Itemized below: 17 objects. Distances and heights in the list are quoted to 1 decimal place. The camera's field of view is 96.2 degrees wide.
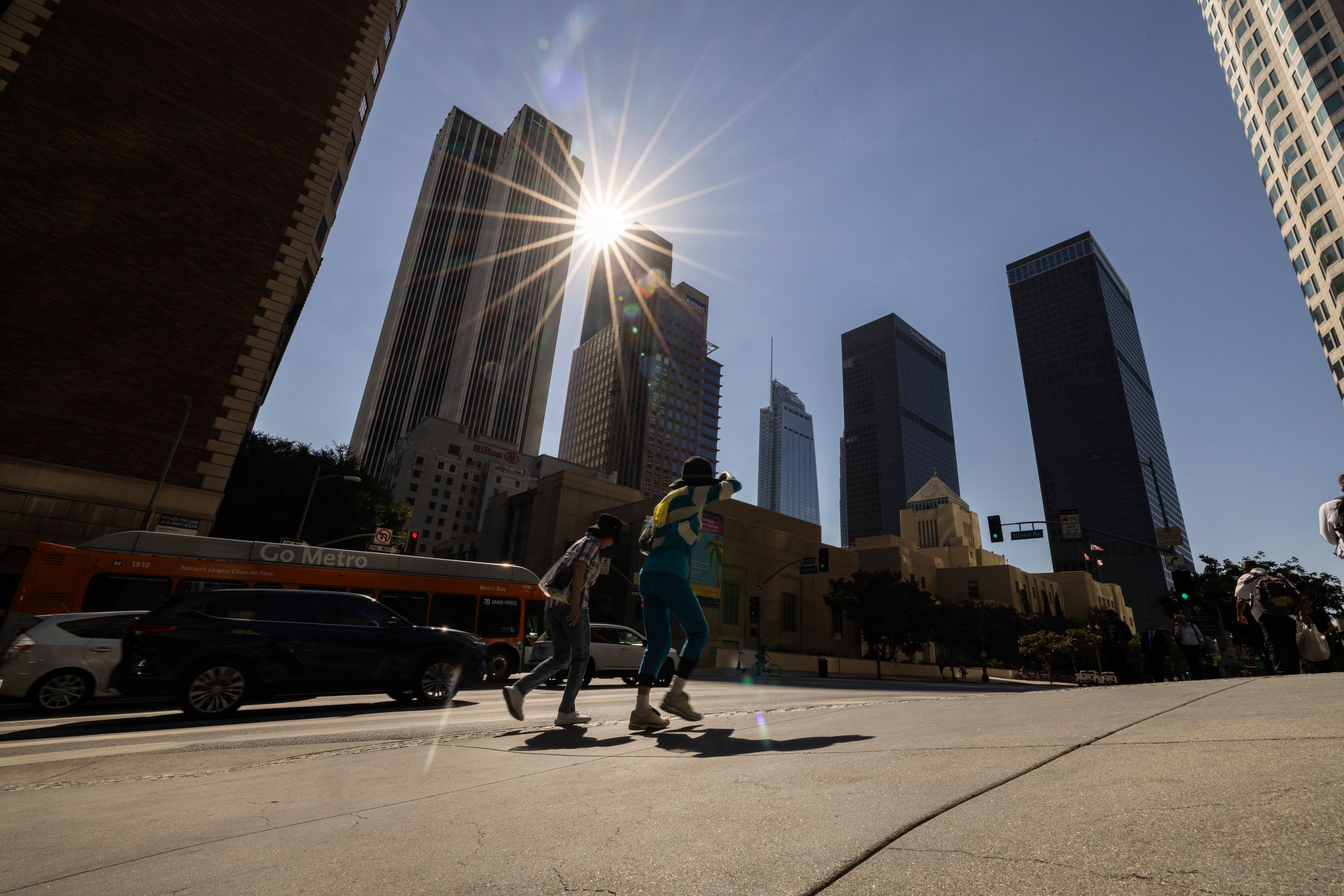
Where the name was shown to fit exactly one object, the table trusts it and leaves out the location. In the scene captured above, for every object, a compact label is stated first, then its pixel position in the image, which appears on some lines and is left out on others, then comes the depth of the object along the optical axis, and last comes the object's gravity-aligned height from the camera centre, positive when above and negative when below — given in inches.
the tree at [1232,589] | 1235.9 +207.6
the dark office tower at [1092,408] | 5413.4 +2584.0
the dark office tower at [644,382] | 5064.0 +2330.6
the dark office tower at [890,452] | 7303.2 +2570.2
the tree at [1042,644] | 2186.3 +120.1
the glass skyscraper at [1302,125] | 1867.6 +1800.2
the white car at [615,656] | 581.0 -7.4
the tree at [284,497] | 1155.9 +244.0
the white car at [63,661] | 314.7 -26.0
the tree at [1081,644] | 2111.2 +123.7
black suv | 281.9 -12.1
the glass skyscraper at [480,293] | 5201.8 +3022.6
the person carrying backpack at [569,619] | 201.2 +8.5
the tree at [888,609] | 1891.0 +175.3
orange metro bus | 493.4 +40.6
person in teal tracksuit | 189.6 +23.0
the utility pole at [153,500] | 711.1 +130.4
